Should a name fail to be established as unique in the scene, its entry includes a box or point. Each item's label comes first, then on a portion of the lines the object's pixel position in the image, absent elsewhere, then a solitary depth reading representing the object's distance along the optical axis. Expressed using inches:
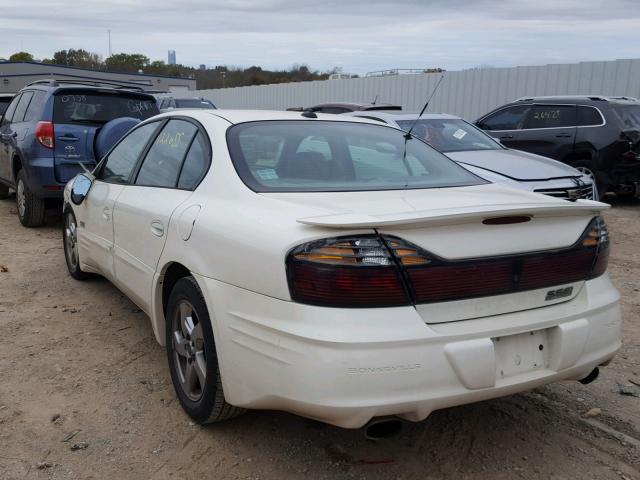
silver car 263.4
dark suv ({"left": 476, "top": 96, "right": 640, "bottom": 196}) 373.4
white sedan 92.3
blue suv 294.5
